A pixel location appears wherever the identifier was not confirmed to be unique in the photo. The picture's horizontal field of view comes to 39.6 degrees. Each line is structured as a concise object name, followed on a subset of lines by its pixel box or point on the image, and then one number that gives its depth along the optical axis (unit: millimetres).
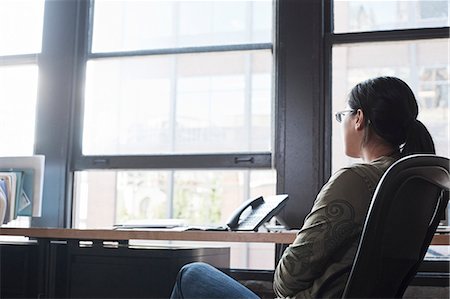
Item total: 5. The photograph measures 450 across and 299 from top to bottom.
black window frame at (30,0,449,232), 2676
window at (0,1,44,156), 3100
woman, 1415
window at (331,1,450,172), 2652
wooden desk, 1966
